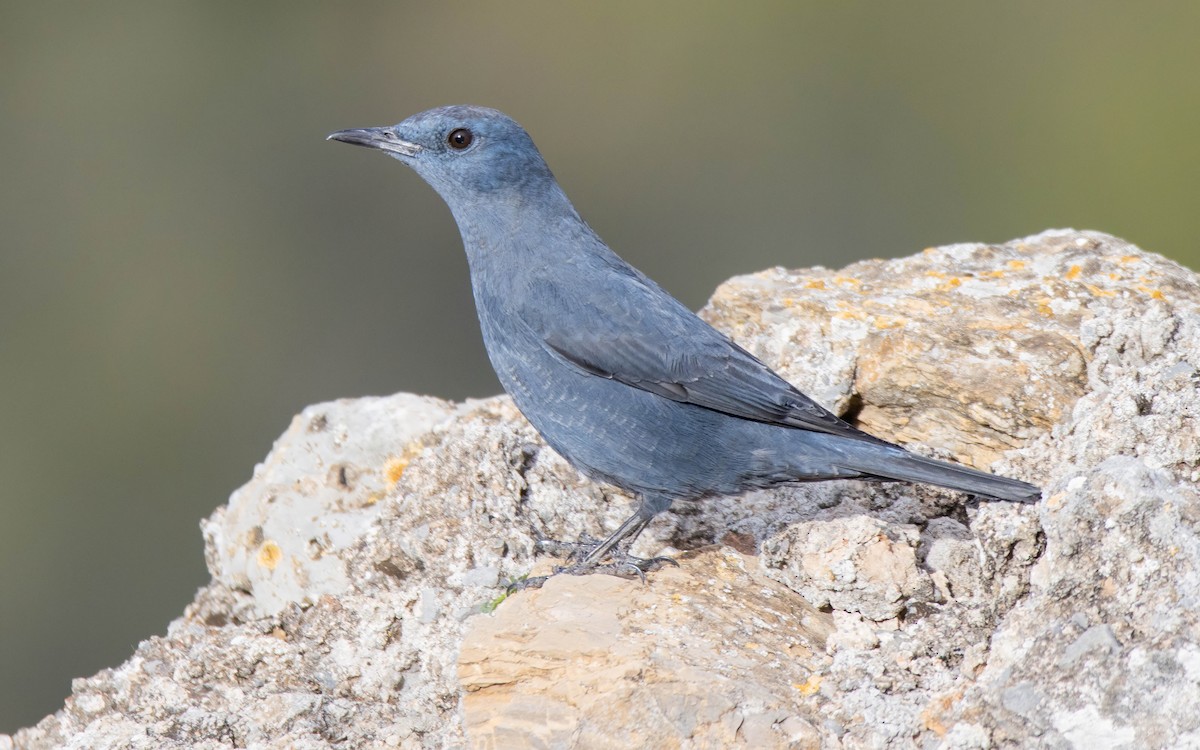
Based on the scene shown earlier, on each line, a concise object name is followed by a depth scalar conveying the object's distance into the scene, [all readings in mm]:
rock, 6582
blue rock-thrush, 9000
